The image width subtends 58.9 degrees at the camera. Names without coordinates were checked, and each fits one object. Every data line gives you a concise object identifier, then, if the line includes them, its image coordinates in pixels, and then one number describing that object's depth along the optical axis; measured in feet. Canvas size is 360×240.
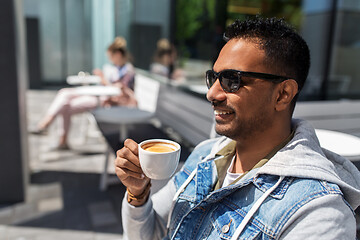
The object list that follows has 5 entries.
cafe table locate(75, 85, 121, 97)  14.10
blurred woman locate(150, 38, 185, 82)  15.81
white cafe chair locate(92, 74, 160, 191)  11.15
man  2.96
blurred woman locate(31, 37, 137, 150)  16.20
